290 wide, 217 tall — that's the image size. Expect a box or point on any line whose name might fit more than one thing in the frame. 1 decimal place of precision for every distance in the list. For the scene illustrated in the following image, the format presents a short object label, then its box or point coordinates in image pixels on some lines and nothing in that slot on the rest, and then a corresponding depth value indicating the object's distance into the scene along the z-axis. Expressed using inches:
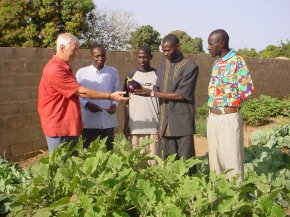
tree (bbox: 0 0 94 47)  580.5
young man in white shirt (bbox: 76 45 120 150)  129.9
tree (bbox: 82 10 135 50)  744.5
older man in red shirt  104.7
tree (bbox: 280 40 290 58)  1062.9
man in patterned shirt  104.2
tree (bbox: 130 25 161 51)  874.9
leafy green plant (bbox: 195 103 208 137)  264.3
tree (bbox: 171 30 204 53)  1176.5
